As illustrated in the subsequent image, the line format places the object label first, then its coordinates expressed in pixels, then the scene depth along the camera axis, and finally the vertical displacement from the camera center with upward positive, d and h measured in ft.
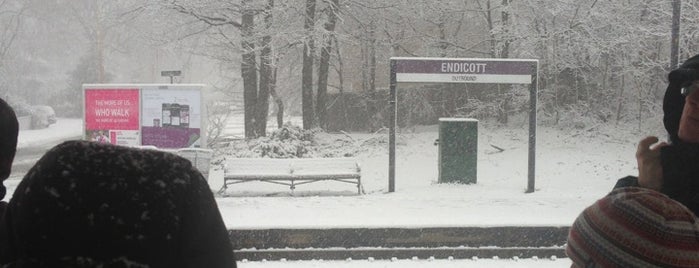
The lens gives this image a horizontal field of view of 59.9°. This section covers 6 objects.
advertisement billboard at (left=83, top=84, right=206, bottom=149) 38.81 -0.57
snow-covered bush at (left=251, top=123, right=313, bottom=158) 52.90 -3.31
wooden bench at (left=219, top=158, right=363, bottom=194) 38.88 -4.20
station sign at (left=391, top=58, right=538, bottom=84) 37.40 +2.32
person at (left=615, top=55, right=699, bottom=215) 5.27 -0.45
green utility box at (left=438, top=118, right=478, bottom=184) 39.78 -2.81
